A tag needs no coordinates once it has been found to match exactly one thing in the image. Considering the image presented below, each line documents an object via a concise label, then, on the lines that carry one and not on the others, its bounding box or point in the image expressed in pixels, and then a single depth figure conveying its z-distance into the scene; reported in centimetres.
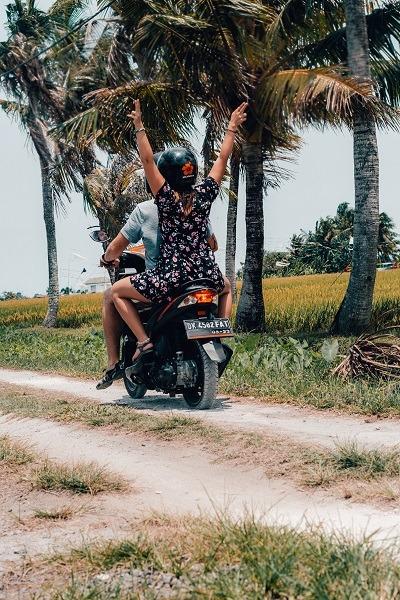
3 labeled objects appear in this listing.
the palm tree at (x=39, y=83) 2720
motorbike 633
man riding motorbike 657
